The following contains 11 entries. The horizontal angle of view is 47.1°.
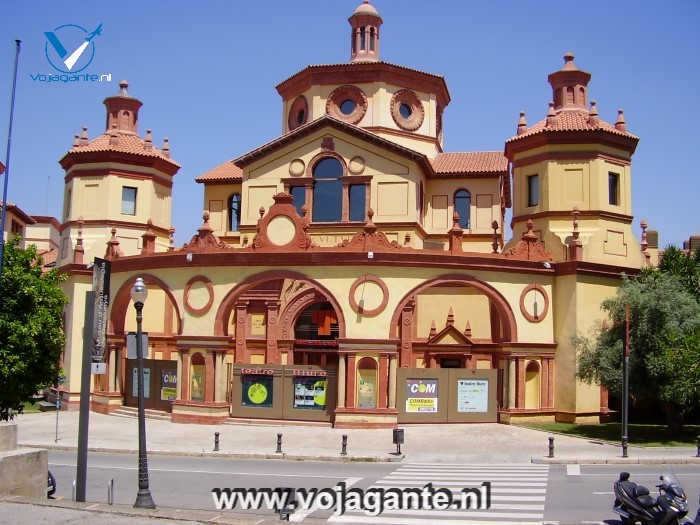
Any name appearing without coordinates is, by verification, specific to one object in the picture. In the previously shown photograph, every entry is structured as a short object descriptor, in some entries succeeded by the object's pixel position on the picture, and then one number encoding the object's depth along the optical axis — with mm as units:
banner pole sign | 22000
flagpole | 24375
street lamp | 15914
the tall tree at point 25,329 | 25406
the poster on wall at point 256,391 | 34625
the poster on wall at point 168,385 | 36938
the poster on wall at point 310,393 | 34094
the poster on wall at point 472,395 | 34219
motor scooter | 13875
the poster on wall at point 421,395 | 33750
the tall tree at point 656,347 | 28703
